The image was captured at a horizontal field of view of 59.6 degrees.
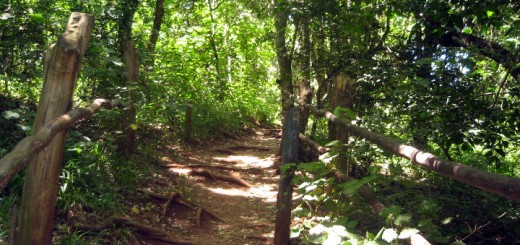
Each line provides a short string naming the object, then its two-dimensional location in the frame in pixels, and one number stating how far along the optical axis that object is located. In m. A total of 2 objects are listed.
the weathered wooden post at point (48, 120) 2.70
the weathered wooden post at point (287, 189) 4.25
